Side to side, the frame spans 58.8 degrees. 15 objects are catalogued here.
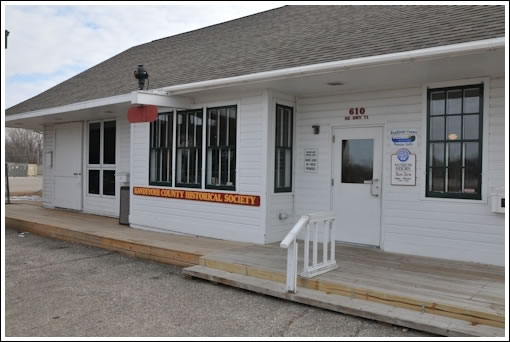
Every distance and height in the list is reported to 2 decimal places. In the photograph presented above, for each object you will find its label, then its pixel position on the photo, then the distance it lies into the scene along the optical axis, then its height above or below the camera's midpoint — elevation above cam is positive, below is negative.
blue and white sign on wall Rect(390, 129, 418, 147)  6.34 +0.47
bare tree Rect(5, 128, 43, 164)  67.00 +2.38
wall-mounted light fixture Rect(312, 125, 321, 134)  7.34 +0.63
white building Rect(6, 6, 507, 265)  5.71 +0.58
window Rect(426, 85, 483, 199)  5.85 +0.38
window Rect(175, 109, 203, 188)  8.04 +0.31
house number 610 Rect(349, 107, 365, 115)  6.85 +0.89
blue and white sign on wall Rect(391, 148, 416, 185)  6.35 +0.03
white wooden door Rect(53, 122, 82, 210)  11.48 -0.04
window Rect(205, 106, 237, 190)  7.56 +0.32
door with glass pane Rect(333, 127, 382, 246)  6.78 -0.23
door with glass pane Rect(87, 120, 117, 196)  10.66 +0.15
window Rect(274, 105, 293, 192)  7.31 +0.29
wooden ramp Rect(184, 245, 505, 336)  4.02 -1.22
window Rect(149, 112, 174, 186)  8.54 +0.29
